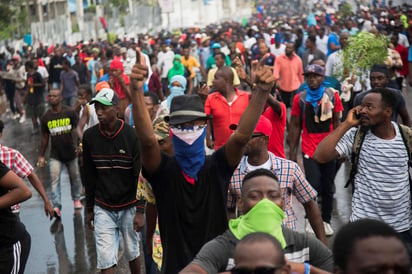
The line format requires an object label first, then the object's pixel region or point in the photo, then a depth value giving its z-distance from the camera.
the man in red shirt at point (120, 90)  10.03
